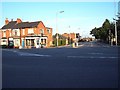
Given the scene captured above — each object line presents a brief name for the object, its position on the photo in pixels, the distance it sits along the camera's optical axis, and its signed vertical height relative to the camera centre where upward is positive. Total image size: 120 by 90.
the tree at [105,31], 45.88 +4.31
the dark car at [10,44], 31.61 -0.60
